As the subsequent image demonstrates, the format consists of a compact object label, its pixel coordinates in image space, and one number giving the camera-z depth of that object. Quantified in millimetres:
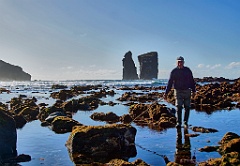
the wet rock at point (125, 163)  4561
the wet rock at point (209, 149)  5553
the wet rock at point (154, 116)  8520
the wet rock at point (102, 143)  5603
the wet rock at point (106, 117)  10068
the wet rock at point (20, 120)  9602
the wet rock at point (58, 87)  44160
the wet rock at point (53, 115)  9437
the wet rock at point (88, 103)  14254
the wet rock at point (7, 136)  5685
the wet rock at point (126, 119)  9707
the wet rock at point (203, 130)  7401
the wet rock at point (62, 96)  22745
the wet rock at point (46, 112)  10806
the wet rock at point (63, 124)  8100
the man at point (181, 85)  8237
